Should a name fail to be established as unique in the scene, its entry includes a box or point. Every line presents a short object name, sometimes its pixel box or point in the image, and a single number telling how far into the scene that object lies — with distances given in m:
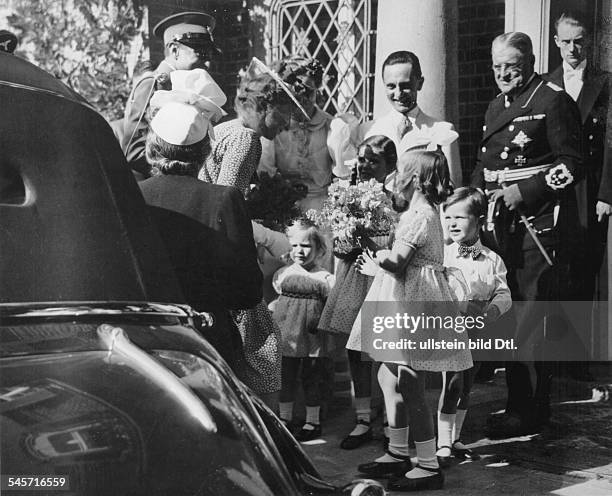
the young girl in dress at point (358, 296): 3.54
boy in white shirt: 3.34
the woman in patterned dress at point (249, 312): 2.86
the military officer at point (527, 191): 3.55
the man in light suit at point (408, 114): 3.63
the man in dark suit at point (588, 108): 3.52
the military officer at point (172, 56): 3.14
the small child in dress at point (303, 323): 3.65
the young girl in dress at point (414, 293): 3.08
